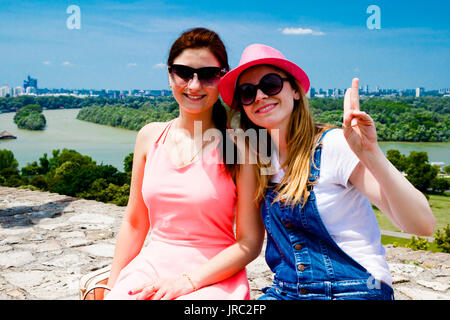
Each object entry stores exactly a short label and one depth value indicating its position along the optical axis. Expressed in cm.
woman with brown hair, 196
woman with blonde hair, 157
